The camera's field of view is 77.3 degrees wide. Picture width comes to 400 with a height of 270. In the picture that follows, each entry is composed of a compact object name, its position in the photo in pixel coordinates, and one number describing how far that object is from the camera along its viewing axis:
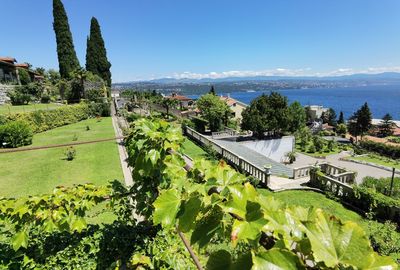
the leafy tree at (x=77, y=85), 40.75
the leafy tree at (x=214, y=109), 29.77
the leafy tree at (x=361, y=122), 57.50
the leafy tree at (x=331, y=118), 94.04
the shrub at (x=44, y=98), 38.92
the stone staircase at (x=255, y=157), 18.19
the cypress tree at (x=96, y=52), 56.09
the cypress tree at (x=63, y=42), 45.56
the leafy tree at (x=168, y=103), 42.56
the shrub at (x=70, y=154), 15.05
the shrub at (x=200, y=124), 29.79
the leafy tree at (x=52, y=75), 55.30
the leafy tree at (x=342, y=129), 69.62
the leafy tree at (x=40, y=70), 61.69
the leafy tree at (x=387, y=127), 76.62
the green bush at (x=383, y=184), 13.44
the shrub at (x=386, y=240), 6.34
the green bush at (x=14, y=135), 17.22
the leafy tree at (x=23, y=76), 43.12
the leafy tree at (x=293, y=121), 26.05
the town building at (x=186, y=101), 81.68
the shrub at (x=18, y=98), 33.59
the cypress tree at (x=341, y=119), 88.44
